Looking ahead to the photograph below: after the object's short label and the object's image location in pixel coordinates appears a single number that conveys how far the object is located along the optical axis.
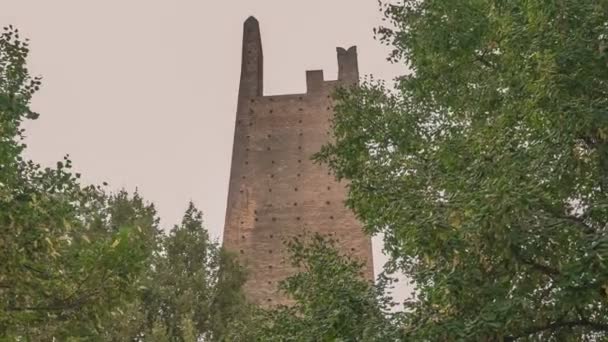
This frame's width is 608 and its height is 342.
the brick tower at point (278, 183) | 21.53
